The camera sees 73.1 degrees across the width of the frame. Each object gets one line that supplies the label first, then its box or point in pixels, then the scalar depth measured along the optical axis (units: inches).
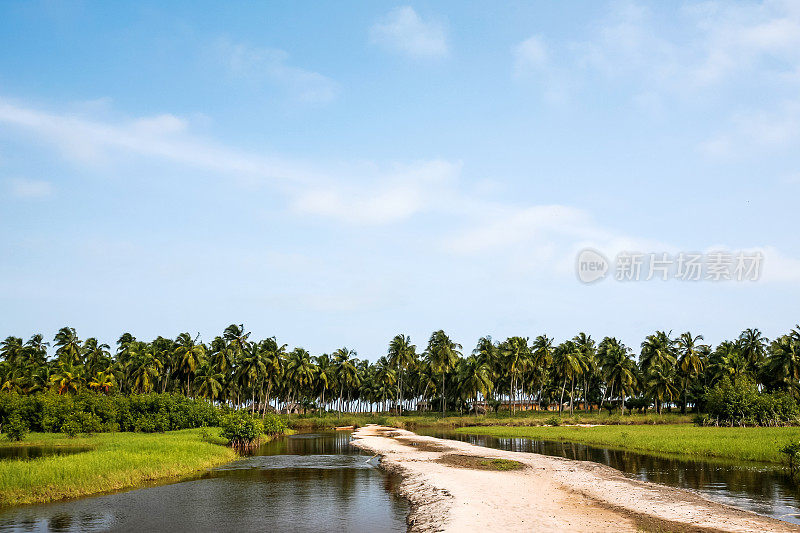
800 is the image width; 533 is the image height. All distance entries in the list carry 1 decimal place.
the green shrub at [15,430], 2539.4
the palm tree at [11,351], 4616.1
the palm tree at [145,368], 3907.5
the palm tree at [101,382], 3358.8
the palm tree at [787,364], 3772.1
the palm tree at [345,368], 4874.5
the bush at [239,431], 2260.1
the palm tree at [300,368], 4534.9
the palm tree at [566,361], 4409.5
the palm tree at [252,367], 4111.7
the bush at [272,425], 3125.0
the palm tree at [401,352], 4906.5
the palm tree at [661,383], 4271.7
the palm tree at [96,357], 4286.4
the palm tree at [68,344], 4401.1
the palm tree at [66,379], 3169.3
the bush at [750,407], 2888.8
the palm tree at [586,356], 4702.3
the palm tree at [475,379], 4448.8
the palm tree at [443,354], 4660.4
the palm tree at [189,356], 3846.0
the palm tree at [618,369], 4439.0
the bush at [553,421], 3793.8
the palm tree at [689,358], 4303.6
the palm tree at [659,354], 4414.4
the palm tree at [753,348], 4439.0
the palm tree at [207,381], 3909.9
